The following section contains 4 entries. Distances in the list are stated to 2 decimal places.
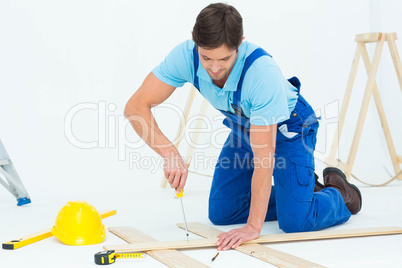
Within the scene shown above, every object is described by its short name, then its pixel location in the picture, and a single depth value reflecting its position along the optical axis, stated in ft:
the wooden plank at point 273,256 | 6.57
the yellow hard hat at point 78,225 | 7.84
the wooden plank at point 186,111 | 12.39
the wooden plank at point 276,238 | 7.30
